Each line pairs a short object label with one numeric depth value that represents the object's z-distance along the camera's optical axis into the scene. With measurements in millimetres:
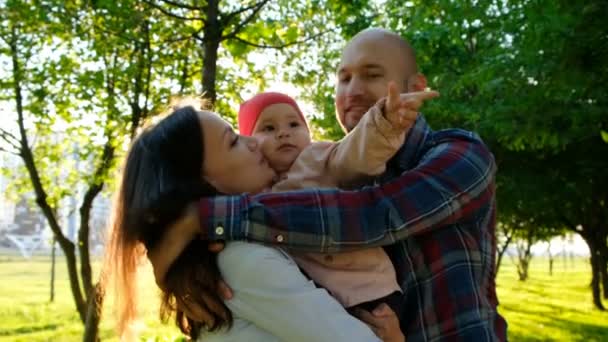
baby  1756
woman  1639
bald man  1756
